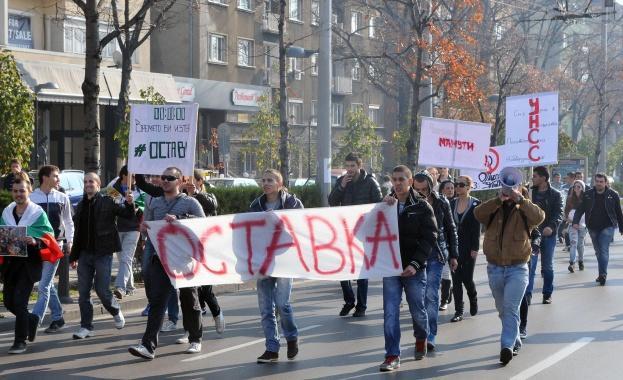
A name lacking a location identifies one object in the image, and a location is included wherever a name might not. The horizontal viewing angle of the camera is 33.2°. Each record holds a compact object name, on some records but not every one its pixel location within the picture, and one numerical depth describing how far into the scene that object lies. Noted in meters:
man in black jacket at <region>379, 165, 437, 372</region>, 9.17
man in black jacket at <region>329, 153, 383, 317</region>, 12.74
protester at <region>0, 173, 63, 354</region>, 10.10
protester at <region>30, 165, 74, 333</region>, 11.41
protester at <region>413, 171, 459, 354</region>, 10.23
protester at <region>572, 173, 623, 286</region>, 16.89
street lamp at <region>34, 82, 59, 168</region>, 30.78
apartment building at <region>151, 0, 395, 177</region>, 45.19
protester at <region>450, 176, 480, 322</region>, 12.34
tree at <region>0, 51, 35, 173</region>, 15.59
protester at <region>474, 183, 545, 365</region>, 9.44
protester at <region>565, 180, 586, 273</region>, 19.36
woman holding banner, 9.46
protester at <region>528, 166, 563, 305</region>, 13.23
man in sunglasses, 9.43
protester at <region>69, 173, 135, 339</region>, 10.77
